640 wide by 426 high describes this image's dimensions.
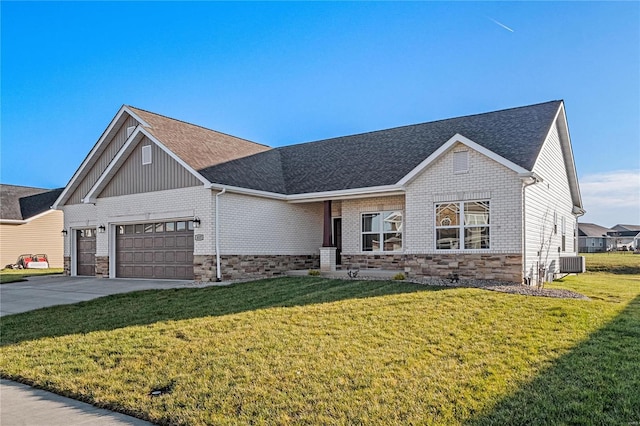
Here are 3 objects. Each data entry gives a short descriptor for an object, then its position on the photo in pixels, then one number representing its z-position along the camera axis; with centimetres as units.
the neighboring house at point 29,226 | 2897
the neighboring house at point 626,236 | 6862
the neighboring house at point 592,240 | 6688
